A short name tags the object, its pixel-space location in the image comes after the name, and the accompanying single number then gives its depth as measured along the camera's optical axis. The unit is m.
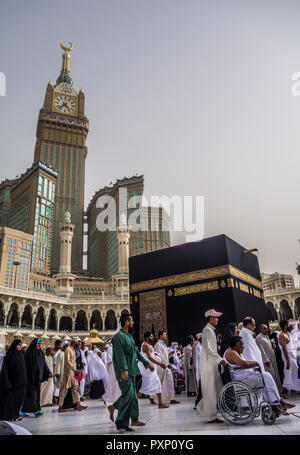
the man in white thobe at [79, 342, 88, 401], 6.94
